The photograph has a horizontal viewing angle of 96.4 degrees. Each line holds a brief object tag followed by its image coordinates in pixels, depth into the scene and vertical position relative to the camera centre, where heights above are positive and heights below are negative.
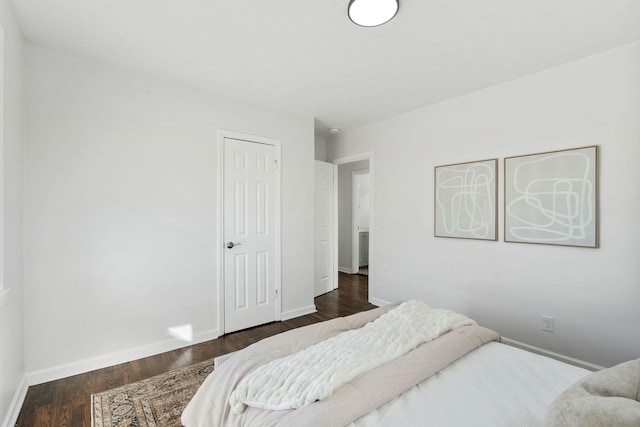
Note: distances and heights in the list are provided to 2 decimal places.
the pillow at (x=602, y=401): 0.74 -0.54
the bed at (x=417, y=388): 1.02 -0.73
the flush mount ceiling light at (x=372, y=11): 1.64 +1.20
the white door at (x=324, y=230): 4.34 -0.25
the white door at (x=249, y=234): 3.03 -0.24
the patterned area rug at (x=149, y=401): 1.73 -1.26
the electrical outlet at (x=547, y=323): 2.41 -0.92
